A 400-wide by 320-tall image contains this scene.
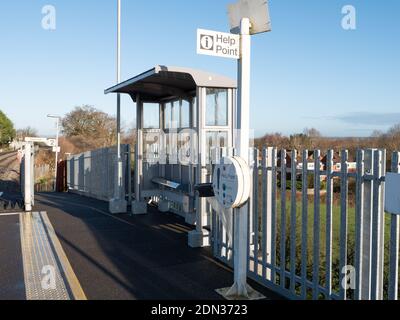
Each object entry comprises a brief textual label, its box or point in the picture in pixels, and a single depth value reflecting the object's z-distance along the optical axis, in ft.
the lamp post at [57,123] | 68.95
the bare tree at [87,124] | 130.83
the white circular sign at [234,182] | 14.66
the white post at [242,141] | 15.12
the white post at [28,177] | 33.63
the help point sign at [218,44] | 14.51
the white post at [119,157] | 34.65
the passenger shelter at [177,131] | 23.25
